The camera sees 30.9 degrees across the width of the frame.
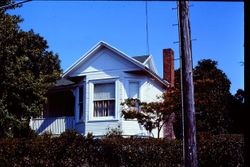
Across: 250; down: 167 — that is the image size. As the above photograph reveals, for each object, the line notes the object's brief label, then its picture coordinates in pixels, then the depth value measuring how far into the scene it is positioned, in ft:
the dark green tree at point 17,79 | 72.84
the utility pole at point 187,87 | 39.42
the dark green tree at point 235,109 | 118.21
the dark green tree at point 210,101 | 80.43
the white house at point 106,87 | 90.89
